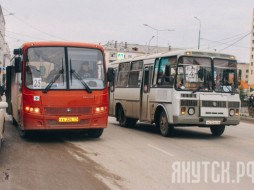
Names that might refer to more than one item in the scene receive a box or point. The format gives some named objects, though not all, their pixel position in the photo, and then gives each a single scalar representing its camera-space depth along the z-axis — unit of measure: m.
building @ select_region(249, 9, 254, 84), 151.38
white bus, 14.69
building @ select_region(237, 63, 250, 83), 174.44
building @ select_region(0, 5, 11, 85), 96.56
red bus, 12.91
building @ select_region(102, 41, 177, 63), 140.82
